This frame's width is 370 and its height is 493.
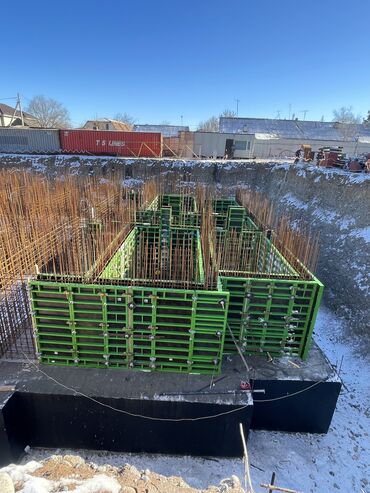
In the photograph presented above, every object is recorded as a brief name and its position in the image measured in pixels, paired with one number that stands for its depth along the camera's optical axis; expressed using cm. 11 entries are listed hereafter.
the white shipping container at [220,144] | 2802
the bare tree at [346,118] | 5494
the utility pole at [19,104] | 3313
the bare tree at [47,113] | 5741
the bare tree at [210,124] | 7588
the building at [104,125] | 3974
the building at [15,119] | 4150
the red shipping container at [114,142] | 2527
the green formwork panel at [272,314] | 539
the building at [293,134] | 3169
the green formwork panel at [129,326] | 480
